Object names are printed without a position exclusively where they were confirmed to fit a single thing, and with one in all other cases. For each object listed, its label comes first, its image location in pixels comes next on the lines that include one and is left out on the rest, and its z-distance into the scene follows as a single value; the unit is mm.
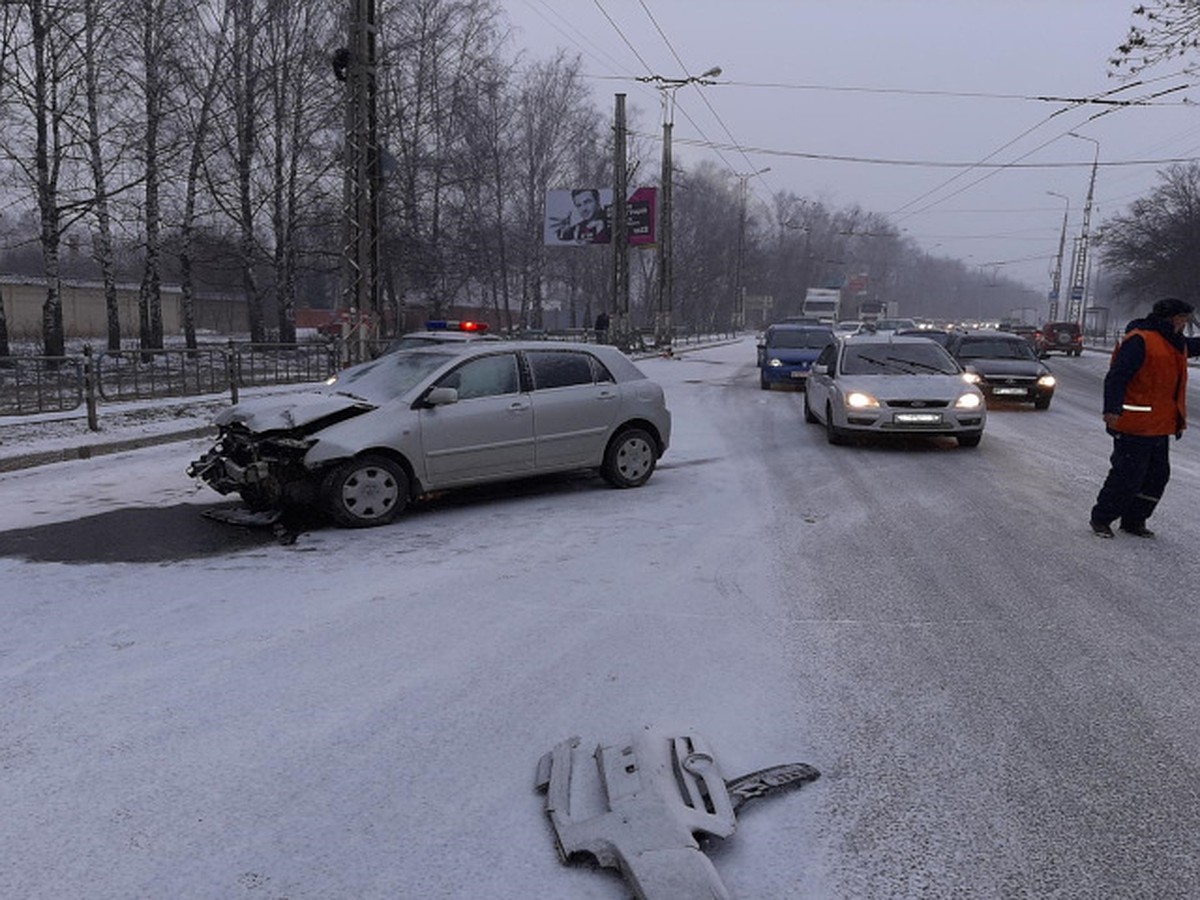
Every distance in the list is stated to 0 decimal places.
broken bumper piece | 2602
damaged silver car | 6926
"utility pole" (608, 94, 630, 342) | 30953
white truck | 55094
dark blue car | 20252
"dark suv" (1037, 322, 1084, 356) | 45188
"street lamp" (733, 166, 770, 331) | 58938
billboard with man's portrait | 35500
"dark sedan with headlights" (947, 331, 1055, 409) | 16531
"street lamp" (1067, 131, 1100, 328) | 56812
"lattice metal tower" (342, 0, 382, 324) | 13836
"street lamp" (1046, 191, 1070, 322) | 71281
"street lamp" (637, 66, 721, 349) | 37156
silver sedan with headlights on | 11102
